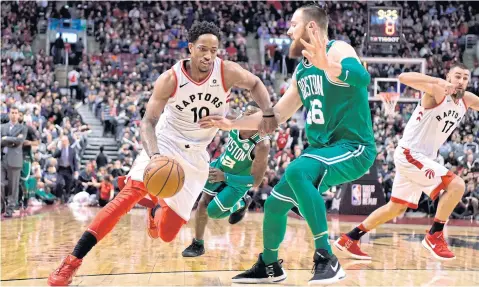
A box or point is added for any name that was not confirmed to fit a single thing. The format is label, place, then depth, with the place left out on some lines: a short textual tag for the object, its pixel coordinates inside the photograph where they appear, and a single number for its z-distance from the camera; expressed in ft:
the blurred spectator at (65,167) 47.32
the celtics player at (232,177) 22.15
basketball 15.12
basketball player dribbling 15.56
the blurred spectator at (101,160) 49.70
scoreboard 51.83
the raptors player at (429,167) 21.80
